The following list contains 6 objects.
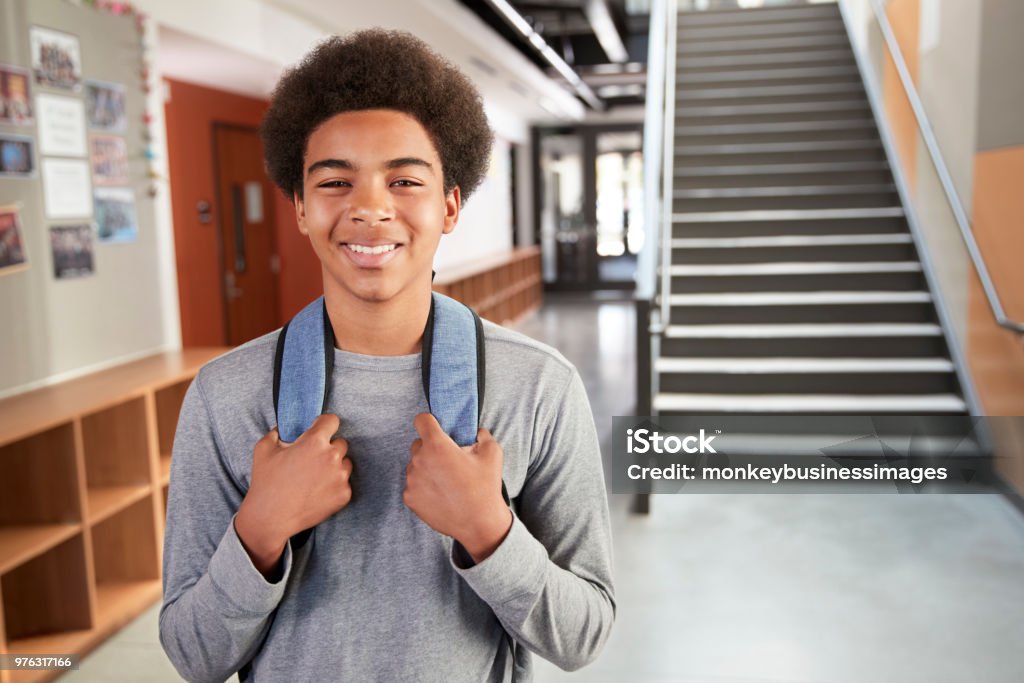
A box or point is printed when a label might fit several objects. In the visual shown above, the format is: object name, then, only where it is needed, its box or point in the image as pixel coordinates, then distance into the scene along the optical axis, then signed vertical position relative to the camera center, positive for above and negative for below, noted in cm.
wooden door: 655 -5
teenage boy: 96 -28
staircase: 517 -23
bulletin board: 332 +16
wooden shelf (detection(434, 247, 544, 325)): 903 -75
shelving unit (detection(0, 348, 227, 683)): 301 -100
